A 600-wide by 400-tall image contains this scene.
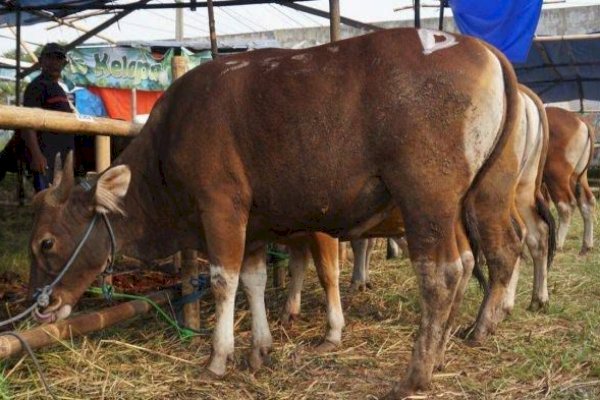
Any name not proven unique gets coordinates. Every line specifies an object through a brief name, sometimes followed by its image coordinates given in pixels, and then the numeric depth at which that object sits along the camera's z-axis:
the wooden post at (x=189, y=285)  4.86
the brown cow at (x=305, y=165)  3.48
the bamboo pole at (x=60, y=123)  3.77
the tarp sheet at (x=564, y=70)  13.45
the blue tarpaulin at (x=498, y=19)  7.69
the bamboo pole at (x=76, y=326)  3.56
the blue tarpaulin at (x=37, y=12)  10.09
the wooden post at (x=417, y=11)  7.89
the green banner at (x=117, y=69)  14.51
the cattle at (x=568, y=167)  9.19
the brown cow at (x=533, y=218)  5.28
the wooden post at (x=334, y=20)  6.39
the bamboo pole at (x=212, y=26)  7.05
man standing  6.60
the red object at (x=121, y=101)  15.10
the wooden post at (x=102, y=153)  5.00
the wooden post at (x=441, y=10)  8.72
